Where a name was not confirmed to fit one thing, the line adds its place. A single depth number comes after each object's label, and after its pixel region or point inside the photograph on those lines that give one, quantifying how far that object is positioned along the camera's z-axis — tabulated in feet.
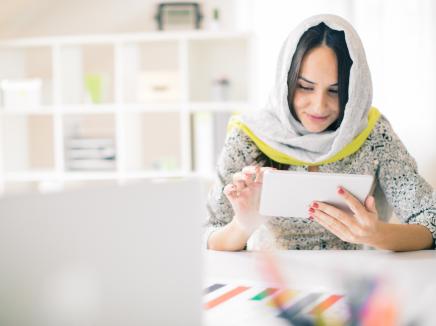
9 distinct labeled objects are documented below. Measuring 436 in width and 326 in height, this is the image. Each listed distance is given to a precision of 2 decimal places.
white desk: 2.25
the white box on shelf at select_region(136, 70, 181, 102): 9.34
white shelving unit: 9.27
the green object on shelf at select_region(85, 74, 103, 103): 9.69
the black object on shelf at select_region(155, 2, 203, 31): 9.87
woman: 4.18
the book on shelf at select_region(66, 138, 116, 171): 9.62
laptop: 1.37
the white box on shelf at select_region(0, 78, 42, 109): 9.73
